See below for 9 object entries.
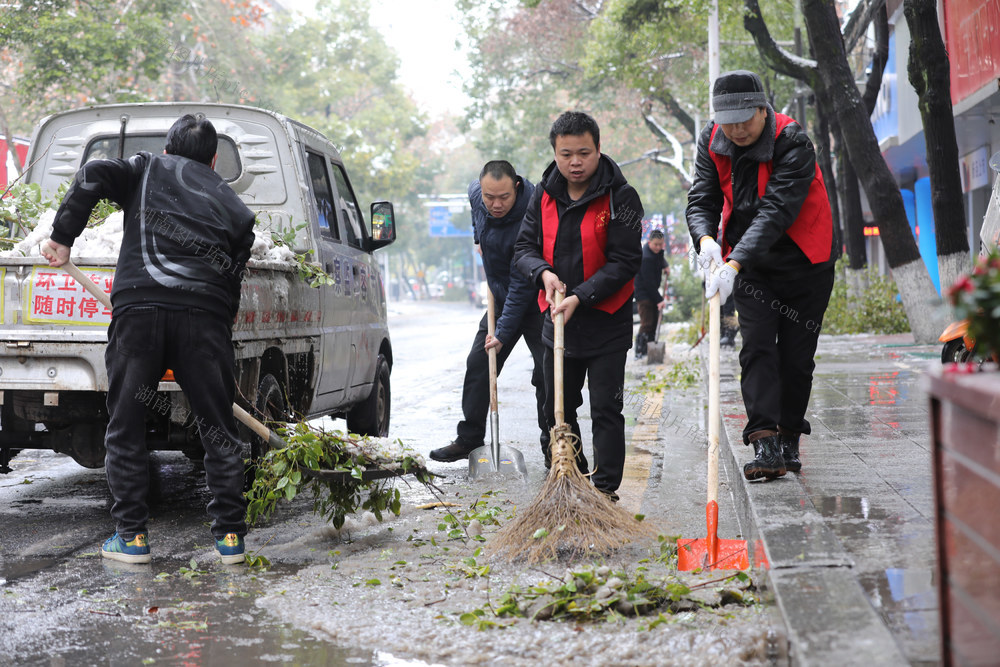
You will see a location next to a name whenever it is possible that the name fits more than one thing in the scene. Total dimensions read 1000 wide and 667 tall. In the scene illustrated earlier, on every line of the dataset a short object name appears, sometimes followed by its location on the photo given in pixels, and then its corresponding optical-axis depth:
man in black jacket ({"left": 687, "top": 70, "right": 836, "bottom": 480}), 4.60
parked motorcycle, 7.71
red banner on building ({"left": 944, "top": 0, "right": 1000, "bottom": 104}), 13.73
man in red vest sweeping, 4.98
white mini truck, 5.16
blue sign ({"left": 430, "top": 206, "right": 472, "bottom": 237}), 64.12
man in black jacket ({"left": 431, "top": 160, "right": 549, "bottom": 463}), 6.46
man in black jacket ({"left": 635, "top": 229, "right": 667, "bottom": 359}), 15.83
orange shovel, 4.15
